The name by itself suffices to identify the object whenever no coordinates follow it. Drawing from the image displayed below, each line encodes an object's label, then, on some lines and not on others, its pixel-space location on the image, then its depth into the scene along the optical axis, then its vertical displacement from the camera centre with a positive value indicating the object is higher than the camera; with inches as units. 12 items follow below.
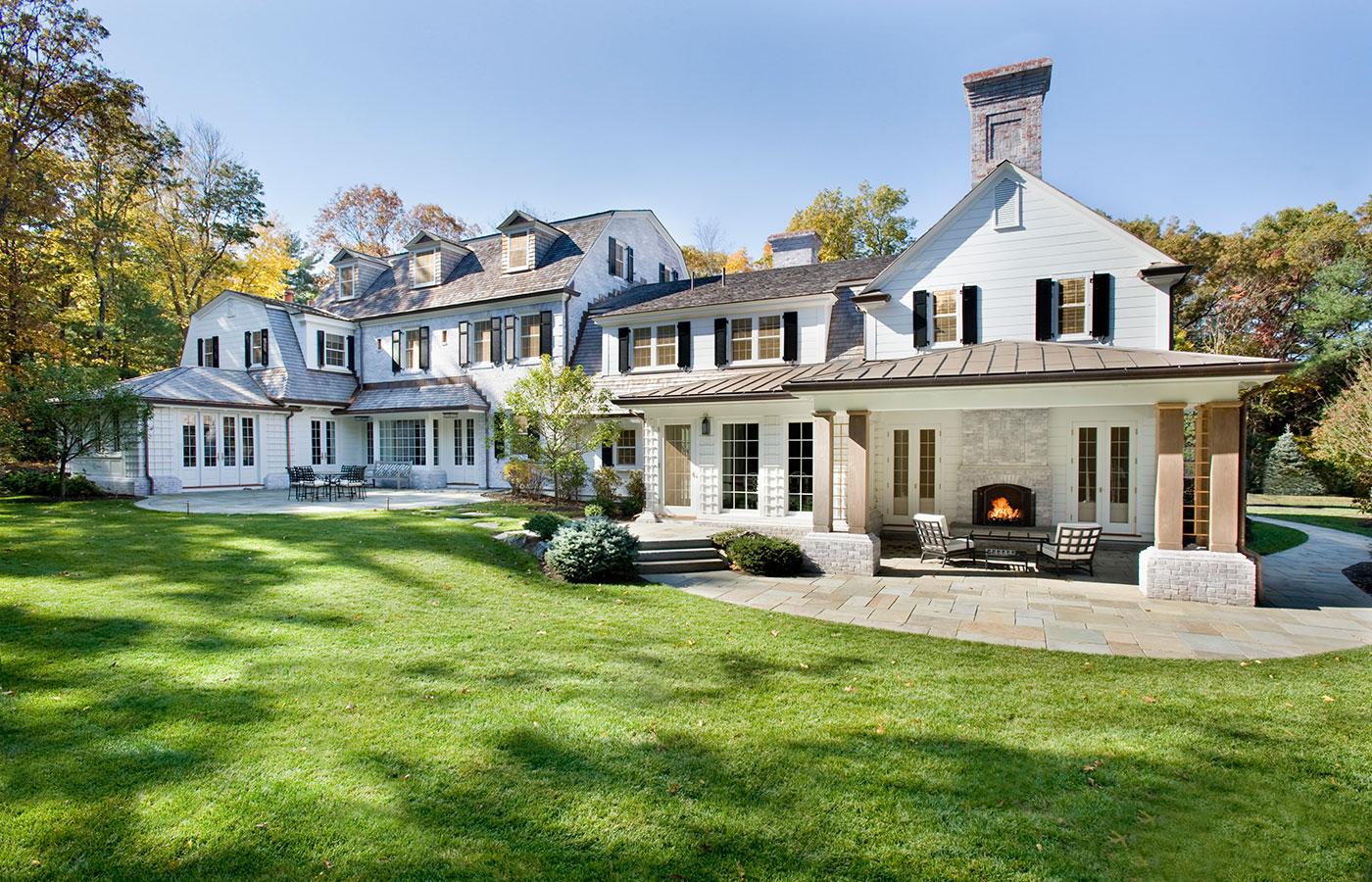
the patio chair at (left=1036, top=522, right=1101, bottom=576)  413.4 -82.7
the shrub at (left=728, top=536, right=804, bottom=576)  421.1 -88.9
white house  380.8 +47.7
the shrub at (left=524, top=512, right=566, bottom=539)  458.3 -71.6
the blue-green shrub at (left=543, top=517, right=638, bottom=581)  386.6 -78.3
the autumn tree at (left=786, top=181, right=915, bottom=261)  1145.4 +388.3
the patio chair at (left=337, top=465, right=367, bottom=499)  744.0 -65.0
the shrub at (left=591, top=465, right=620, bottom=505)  683.4 -59.5
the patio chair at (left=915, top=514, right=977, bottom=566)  434.3 -81.9
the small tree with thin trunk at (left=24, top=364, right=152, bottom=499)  668.1 +25.1
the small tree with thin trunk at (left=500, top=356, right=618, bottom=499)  668.7 +15.8
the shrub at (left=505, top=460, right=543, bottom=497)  737.0 -58.6
